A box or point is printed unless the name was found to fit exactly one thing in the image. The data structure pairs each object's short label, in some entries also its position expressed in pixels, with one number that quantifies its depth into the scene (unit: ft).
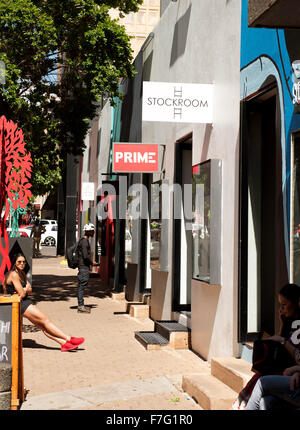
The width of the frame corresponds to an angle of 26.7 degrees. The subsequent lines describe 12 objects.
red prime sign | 39.27
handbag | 15.25
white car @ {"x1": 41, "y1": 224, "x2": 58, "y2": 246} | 152.35
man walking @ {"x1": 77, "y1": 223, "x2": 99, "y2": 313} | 43.04
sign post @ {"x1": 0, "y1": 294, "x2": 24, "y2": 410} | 20.66
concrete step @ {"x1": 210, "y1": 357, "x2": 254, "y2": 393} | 20.20
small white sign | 81.97
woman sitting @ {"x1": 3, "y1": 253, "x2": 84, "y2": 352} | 28.89
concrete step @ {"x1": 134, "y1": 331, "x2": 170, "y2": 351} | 30.91
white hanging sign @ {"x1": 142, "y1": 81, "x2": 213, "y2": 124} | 28.66
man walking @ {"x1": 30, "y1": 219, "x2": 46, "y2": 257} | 105.66
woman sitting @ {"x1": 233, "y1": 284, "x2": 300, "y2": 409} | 15.24
